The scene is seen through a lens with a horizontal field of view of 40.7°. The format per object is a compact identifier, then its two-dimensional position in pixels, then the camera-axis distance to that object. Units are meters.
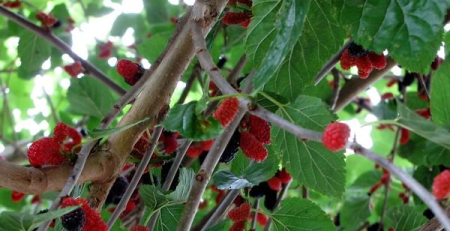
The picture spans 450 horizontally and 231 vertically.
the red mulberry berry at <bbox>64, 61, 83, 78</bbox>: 1.67
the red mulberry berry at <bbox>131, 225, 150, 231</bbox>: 0.84
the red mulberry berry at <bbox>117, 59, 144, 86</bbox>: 0.99
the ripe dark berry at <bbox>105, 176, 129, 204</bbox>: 1.12
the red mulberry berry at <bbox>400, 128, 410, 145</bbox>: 1.65
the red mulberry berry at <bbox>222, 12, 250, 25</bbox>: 1.00
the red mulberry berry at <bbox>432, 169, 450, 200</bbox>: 0.53
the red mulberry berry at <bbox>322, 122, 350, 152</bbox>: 0.55
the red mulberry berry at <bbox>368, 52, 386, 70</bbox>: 0.96
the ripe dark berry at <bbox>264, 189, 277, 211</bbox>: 1.35
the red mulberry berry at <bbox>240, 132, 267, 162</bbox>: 0.86
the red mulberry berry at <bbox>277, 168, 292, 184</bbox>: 1.30
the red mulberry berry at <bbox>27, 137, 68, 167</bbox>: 0.77
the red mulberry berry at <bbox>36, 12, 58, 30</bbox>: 1.54
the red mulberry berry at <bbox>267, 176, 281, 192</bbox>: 1.30
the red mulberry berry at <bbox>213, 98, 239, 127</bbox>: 0.67
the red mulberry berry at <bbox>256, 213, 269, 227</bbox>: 1.58
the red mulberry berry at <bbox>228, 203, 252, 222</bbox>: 0.94
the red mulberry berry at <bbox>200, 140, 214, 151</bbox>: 1.39
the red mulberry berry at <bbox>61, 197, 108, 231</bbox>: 0.73
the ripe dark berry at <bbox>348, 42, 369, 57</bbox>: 0.95
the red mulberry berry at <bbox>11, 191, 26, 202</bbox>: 1.14
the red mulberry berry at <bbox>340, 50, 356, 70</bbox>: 0.97
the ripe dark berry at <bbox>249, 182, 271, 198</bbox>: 1.30
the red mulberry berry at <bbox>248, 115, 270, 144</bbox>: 0.88
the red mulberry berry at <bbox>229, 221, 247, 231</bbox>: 0.95
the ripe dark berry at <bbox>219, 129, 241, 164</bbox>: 0.89
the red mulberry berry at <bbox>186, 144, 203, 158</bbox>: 1.41
